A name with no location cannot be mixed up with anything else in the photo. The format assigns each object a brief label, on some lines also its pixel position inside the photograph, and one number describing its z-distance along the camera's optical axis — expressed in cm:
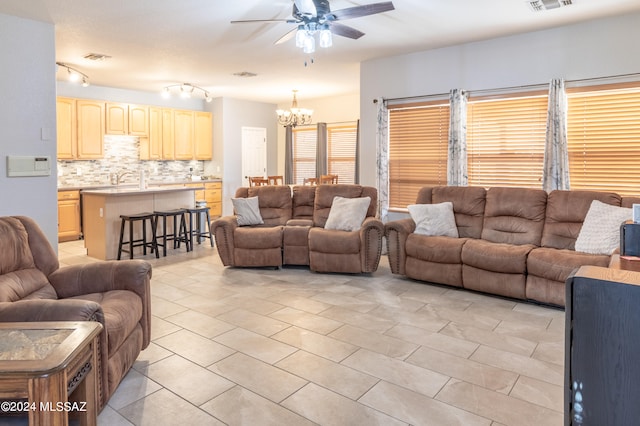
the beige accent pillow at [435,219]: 496
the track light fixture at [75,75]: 639
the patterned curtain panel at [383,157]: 623
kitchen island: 608
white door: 1000
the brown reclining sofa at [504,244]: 404
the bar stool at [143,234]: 604
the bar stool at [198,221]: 682
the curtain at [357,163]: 902
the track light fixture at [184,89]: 809
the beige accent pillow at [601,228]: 395
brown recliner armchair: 225
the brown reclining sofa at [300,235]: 515
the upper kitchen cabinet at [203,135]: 948
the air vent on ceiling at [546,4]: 400
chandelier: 783
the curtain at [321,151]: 962
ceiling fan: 334
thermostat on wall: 436
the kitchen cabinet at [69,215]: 734
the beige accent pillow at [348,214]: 543
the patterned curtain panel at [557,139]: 479
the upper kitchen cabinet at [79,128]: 746
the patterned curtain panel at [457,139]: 552
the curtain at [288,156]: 1028
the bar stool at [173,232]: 643
